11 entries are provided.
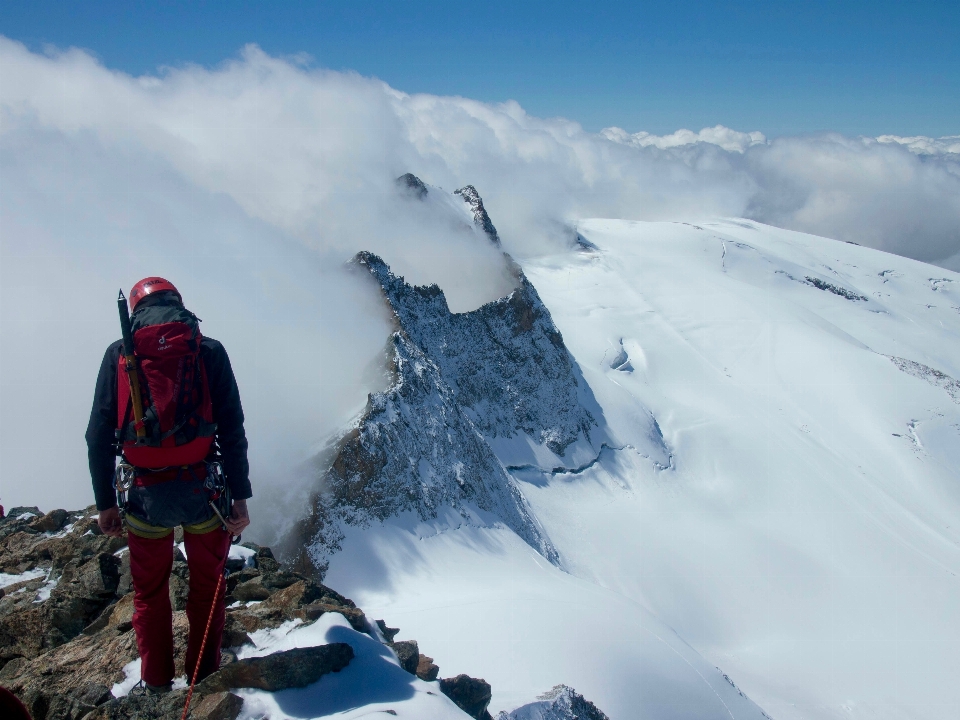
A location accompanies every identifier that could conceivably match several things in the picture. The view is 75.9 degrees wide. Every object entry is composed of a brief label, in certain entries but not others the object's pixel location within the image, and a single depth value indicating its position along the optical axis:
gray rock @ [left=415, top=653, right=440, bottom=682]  6.09
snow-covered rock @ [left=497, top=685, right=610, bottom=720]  7.25
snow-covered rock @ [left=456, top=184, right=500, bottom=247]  38.94
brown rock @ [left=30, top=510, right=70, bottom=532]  9.32
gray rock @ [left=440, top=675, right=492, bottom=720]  6.02
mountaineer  4.49
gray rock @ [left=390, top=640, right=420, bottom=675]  5.96
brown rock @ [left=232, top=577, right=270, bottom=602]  6.55
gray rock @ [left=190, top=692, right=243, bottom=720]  4.49
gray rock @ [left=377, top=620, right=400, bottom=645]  7.35
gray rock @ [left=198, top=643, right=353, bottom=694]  4.79
